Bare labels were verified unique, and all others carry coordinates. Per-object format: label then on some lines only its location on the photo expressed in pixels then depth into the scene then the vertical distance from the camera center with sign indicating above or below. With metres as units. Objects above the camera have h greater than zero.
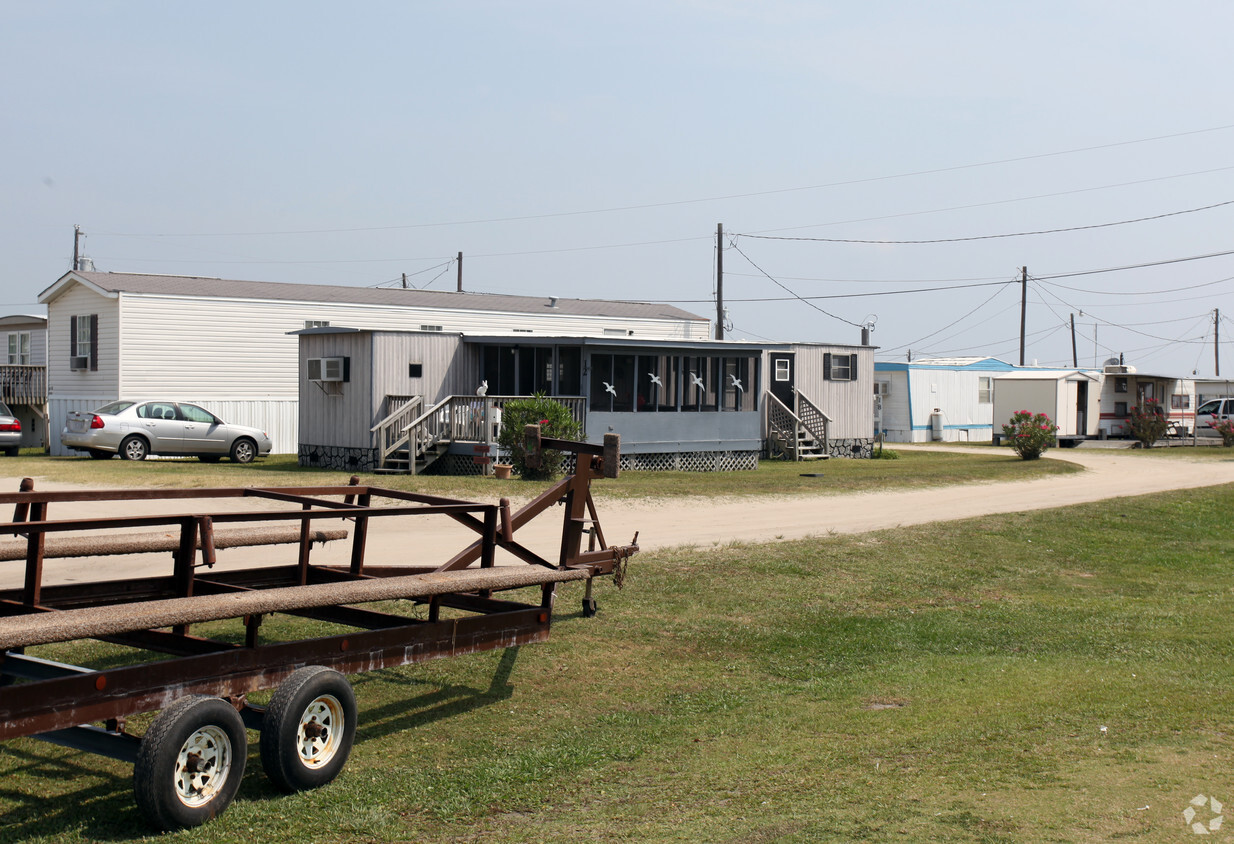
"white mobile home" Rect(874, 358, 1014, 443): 41.19 +1.31
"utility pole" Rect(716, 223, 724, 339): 45.69 +6.18
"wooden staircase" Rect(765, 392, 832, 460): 31.28 +0.03
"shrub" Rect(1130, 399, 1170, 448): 38.31 +0.36
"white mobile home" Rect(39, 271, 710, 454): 29.17 +2.49
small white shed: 37.75 +1.31
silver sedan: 24.86 -0.13
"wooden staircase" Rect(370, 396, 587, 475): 23.06 -0.01
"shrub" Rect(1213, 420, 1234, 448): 36.75 +0.17
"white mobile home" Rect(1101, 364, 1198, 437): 40.62 +1.48
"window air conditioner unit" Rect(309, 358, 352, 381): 24.70 +1.32
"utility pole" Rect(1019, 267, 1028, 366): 64.38 +7.95
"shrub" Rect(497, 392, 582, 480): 21.67 +0.11
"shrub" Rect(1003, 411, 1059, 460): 28.19 +0.01
